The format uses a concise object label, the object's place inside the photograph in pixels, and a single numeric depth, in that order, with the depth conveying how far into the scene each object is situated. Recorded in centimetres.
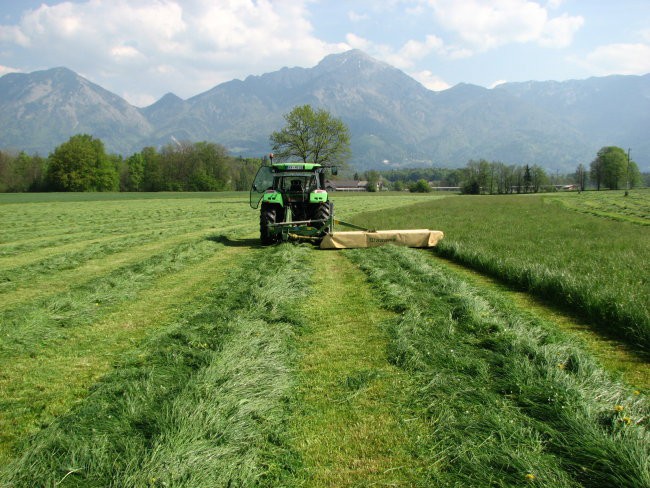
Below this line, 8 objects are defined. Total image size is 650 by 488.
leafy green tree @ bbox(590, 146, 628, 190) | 10031
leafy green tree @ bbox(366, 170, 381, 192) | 15050
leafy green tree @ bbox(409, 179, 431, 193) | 11920
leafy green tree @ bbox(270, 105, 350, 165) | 5091
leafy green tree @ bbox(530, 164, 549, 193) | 11188
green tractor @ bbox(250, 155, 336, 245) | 1279
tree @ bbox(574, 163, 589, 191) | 11171
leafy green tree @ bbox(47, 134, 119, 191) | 7681
